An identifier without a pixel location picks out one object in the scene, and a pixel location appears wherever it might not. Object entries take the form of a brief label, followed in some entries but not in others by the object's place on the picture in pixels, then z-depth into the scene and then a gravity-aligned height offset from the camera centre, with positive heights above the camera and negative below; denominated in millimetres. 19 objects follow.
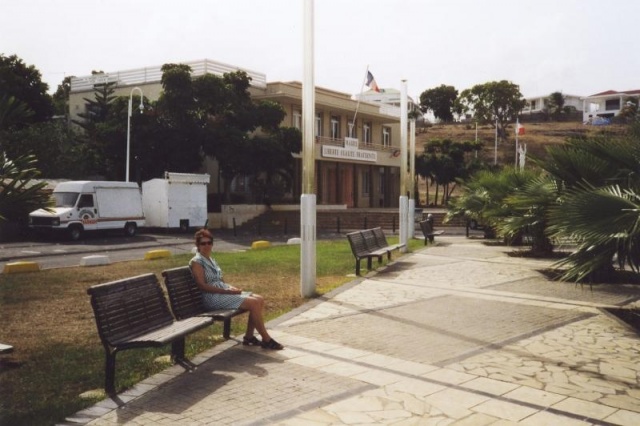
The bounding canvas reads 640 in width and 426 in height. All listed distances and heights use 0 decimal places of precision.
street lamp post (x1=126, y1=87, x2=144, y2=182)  29531 +3559
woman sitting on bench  6676 -1089
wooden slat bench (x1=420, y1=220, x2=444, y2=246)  21031 -1117
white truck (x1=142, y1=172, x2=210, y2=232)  27375 -106
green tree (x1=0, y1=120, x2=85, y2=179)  30016 +2518
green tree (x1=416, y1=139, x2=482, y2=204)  47719 +2904
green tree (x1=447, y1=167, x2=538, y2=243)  16188 +0
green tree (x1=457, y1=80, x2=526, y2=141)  75000 +12247
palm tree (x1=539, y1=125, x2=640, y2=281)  7215 -183
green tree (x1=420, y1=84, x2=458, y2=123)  96875 +15711
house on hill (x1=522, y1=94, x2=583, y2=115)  114975 +18786
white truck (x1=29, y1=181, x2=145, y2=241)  23312 -419
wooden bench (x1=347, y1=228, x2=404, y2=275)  12947 -1066
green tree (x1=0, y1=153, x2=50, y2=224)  6262 +71
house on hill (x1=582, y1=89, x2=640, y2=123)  99000 +16019
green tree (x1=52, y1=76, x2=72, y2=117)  47812 +9692
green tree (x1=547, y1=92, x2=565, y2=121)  103125 +16208
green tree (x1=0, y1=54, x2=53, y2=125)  34631 +6541
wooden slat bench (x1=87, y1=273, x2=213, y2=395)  5242 -1131
